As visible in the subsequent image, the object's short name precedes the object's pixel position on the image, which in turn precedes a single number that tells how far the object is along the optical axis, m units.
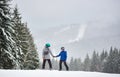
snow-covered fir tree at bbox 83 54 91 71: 152.12
